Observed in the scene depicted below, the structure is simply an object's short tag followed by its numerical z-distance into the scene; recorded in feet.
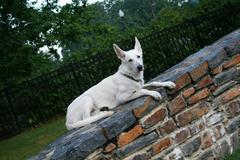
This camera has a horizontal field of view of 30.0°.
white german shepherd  17.25
